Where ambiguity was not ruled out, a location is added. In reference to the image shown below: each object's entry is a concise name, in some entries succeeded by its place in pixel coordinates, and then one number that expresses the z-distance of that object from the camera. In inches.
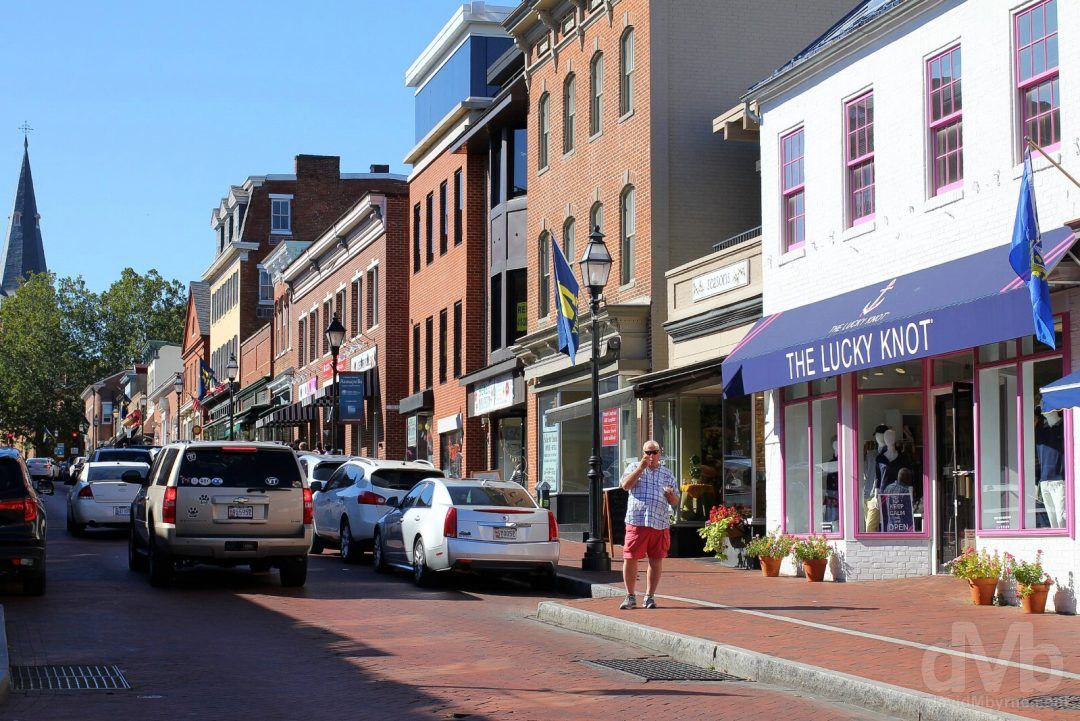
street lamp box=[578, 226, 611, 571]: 826.8
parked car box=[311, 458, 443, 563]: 926.4
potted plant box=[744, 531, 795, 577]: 796.0
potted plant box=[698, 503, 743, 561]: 868.0
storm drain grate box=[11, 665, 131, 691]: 430.6
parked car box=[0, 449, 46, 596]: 636.1
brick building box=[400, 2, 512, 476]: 1518.2
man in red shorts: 626.8
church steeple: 7214.6
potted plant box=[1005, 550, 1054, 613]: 585.9
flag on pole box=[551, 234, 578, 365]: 1006.4
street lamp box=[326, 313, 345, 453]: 1407.5
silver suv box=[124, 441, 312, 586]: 721.6
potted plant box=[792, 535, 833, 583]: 767.7
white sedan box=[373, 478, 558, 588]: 748.0
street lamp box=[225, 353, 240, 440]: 2091.0
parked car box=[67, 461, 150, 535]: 1112.2
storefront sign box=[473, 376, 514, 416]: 1378.0
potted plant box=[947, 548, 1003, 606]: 609.6
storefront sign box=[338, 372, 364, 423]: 1831.9
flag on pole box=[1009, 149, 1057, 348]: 541.3
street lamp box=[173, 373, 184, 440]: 3857.0
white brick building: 610.5
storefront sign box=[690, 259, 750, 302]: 898.7
